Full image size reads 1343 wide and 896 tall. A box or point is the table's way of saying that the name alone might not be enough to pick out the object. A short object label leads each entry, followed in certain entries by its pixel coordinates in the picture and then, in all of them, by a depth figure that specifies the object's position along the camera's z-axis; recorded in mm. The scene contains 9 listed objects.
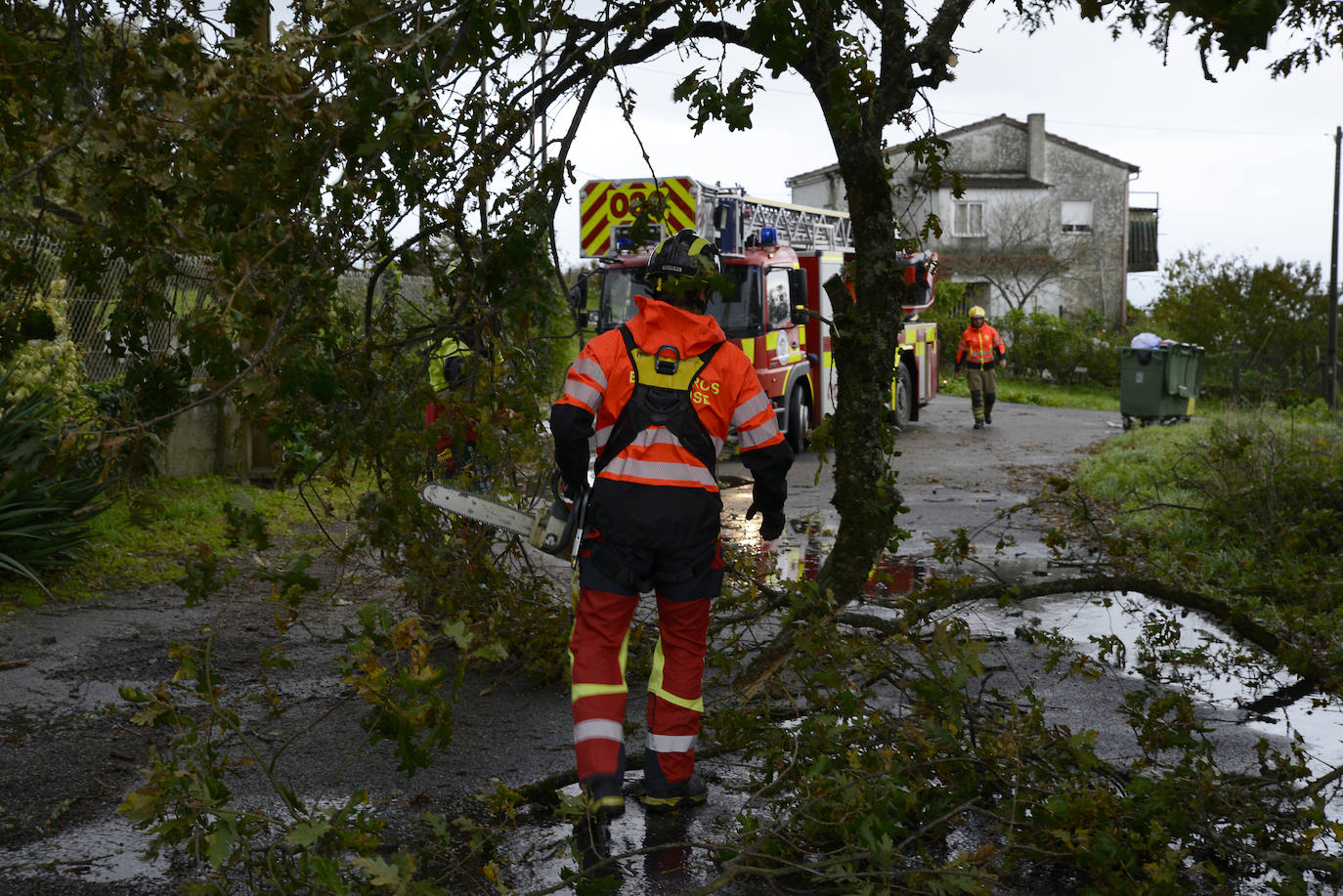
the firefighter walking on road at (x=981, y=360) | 18656
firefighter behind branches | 4652
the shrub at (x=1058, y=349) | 28594
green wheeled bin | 17766
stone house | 43000
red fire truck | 13812
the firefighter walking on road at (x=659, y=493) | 4070
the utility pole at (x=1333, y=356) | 22609
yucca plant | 7008
